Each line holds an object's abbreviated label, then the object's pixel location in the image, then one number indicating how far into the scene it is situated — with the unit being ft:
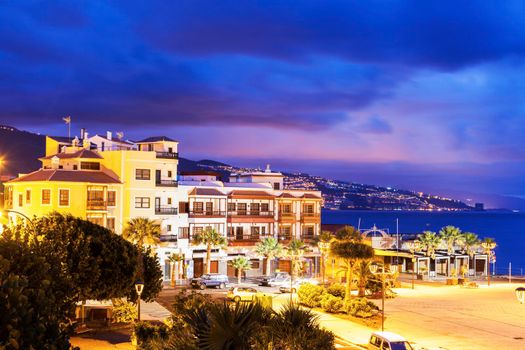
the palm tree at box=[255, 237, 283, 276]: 257.96
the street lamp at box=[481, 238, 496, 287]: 272.51
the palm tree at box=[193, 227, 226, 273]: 244.83
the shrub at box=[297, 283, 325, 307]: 161.17
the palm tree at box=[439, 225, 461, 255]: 298.15
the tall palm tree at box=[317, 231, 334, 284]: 224.74
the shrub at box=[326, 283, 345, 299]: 166.61
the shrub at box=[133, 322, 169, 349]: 90.45
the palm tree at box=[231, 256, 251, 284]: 238.74
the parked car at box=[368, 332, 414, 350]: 94.32
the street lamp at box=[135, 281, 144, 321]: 104.06
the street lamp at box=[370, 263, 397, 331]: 115.61
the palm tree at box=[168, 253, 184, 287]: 227.51
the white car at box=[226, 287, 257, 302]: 181.11
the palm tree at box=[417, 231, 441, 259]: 285.43
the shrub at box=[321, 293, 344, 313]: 152.15
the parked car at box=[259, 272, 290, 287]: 226.58
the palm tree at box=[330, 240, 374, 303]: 154.10
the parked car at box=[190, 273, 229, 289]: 216.54
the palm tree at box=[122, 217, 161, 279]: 209.54
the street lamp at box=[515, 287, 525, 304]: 89.73
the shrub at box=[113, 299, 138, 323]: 125.39
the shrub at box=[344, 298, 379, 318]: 146.51
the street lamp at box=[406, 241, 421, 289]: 274.40
